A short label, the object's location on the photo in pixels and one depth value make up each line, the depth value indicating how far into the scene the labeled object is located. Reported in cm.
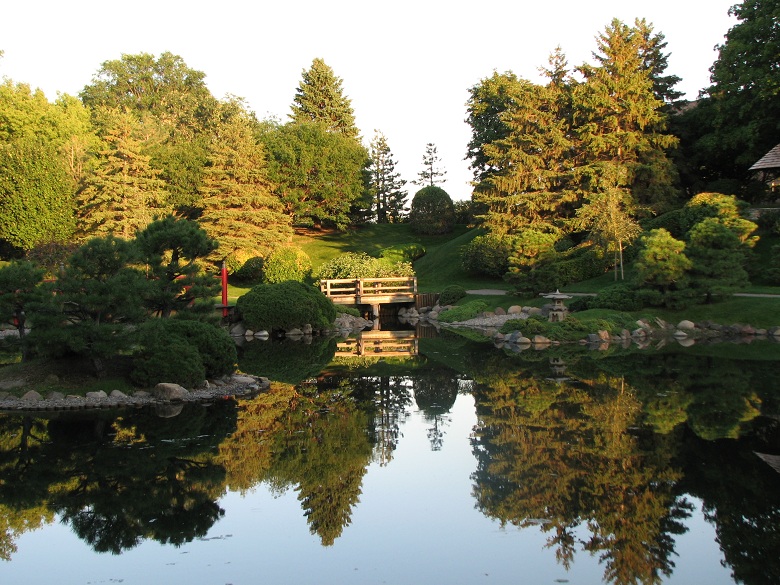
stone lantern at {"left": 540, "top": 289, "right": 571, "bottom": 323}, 2327
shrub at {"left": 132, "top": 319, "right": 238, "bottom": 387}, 1345
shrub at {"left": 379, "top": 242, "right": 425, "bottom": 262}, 4309
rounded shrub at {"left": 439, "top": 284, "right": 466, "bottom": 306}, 3300
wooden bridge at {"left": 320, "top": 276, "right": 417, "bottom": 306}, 3341
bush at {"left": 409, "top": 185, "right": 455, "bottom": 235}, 4859
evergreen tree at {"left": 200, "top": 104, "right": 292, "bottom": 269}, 4078
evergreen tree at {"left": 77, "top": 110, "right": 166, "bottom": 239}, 3788
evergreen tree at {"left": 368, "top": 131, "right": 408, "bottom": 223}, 5669
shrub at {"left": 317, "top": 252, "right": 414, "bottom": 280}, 3491
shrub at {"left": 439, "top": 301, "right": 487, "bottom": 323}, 2944
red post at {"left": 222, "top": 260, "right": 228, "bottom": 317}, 2879
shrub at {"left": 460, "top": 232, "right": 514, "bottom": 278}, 3397
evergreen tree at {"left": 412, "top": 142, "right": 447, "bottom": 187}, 5722
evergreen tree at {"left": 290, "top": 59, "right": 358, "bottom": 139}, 5522
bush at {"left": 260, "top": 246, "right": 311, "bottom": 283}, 3819
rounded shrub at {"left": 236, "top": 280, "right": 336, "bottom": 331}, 2689
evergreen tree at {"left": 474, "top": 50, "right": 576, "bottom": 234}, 3622
